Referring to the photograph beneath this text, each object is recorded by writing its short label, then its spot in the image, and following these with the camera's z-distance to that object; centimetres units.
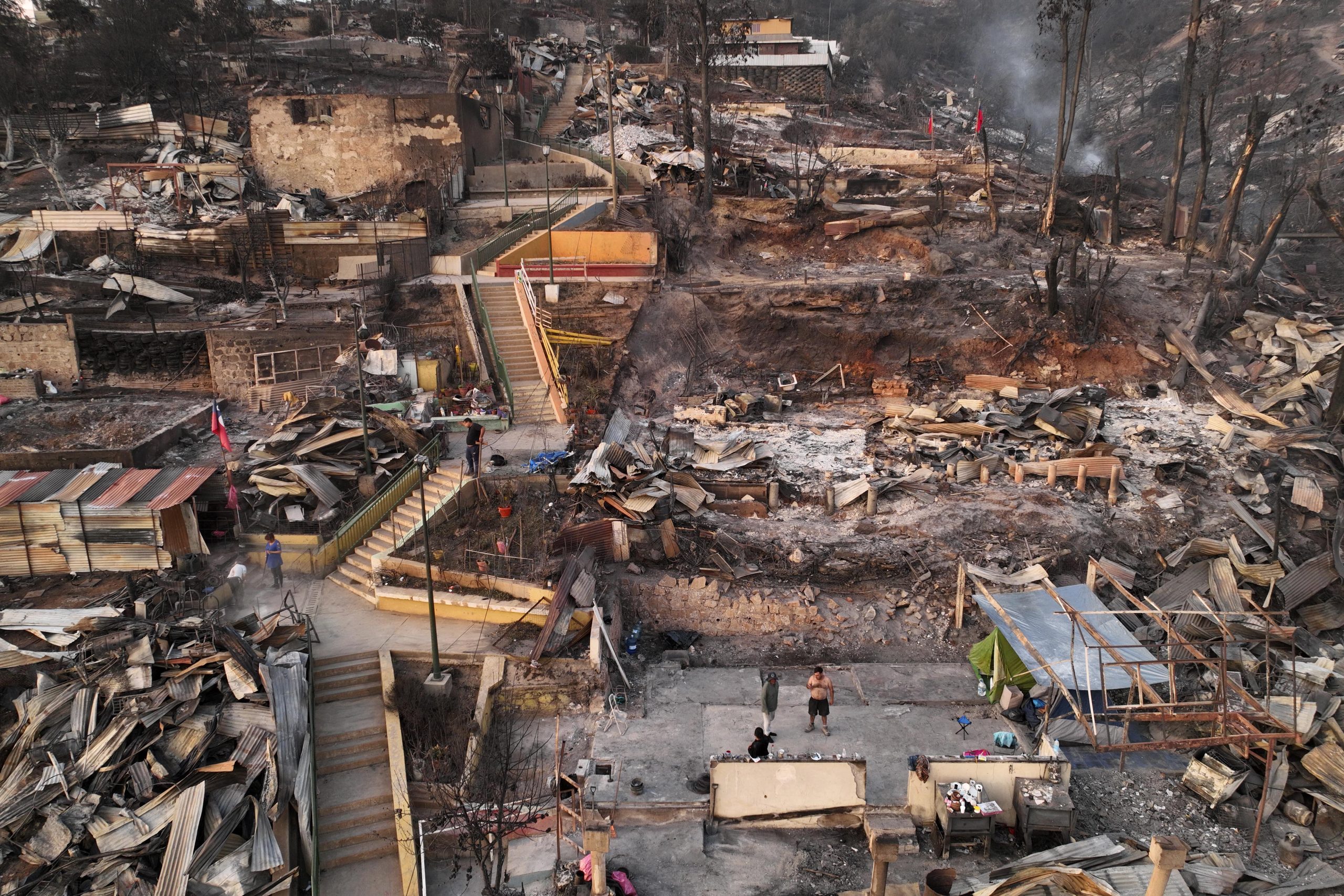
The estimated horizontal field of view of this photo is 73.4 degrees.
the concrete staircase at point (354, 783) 1205
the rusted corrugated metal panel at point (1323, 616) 1471
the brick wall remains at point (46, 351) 2339
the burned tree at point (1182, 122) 2873
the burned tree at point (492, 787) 1088
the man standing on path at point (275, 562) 1602
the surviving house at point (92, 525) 1603
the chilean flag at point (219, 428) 1789
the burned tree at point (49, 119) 3203
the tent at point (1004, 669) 1382
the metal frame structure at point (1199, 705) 1120
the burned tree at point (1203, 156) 2839
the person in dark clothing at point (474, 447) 1783
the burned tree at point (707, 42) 3034
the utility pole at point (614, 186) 2773
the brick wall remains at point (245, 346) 2295
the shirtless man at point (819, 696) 1295
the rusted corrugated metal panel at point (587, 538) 1647
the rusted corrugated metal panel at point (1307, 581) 1501
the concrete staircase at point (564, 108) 4031
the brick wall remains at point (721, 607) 1625
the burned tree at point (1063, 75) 2866
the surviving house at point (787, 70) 4859
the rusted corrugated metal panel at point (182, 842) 1102
